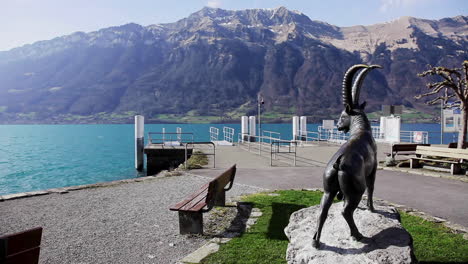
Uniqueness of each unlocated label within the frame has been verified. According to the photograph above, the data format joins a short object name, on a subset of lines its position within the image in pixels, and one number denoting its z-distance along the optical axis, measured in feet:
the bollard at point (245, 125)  116.88
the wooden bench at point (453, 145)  60.69
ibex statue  14.74
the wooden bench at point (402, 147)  55.67
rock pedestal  14.61
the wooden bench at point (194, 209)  22.91
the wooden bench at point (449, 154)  46.11
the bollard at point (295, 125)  119.30
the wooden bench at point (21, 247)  11.82
